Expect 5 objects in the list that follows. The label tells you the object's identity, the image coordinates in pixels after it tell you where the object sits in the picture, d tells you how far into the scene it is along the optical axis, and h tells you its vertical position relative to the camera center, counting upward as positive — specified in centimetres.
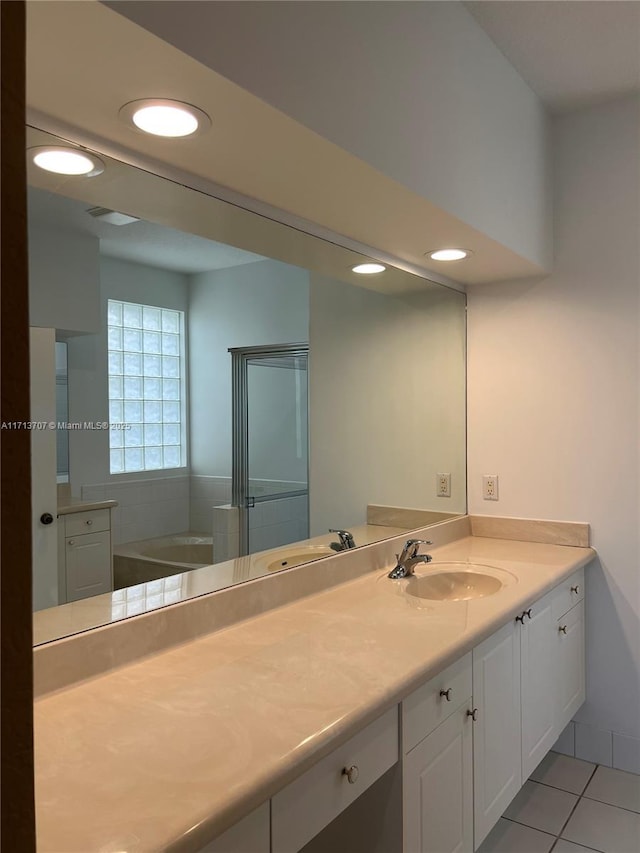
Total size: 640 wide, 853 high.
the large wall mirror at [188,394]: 136 +10
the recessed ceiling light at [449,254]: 238 +64
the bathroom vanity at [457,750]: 114 -75
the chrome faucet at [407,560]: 227 -46
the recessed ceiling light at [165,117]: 122 +60
